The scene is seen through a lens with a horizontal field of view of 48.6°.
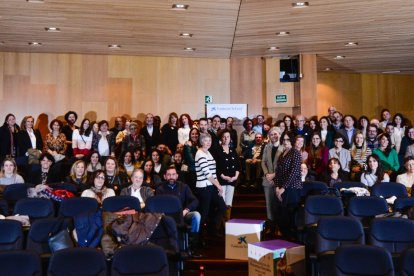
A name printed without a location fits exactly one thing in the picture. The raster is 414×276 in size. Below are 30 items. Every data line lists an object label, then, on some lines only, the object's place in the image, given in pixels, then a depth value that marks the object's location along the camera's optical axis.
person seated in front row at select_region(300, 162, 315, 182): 6.09
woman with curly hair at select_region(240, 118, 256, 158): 8.39
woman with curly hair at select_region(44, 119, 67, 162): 7.62
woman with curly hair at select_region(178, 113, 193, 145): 8.50
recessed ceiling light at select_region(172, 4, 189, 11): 6.65
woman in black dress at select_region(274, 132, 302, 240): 5.37
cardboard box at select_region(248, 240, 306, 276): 4.18
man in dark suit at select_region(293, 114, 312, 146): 8.09
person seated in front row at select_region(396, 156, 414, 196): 6.16
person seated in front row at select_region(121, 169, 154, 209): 5.49
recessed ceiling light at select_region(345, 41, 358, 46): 9.02
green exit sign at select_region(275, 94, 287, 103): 10.66
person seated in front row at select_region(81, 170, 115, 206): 5.46
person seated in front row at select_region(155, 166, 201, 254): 5.45
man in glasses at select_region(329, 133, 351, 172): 6.92
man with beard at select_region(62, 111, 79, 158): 8.50
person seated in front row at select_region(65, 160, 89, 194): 6.11
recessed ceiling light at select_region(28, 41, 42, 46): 9.10
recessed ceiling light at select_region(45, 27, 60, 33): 7.93
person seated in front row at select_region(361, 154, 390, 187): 6.29
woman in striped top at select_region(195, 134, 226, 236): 5.76
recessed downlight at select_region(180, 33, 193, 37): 8.47
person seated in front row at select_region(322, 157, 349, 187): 6.28
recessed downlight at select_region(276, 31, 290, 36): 8.27
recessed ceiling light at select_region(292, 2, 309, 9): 6.58
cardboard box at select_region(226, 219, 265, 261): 4.96
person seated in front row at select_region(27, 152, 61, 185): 6.58
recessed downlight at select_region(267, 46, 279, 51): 9.52
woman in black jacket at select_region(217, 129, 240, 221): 6.12
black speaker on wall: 10.60
